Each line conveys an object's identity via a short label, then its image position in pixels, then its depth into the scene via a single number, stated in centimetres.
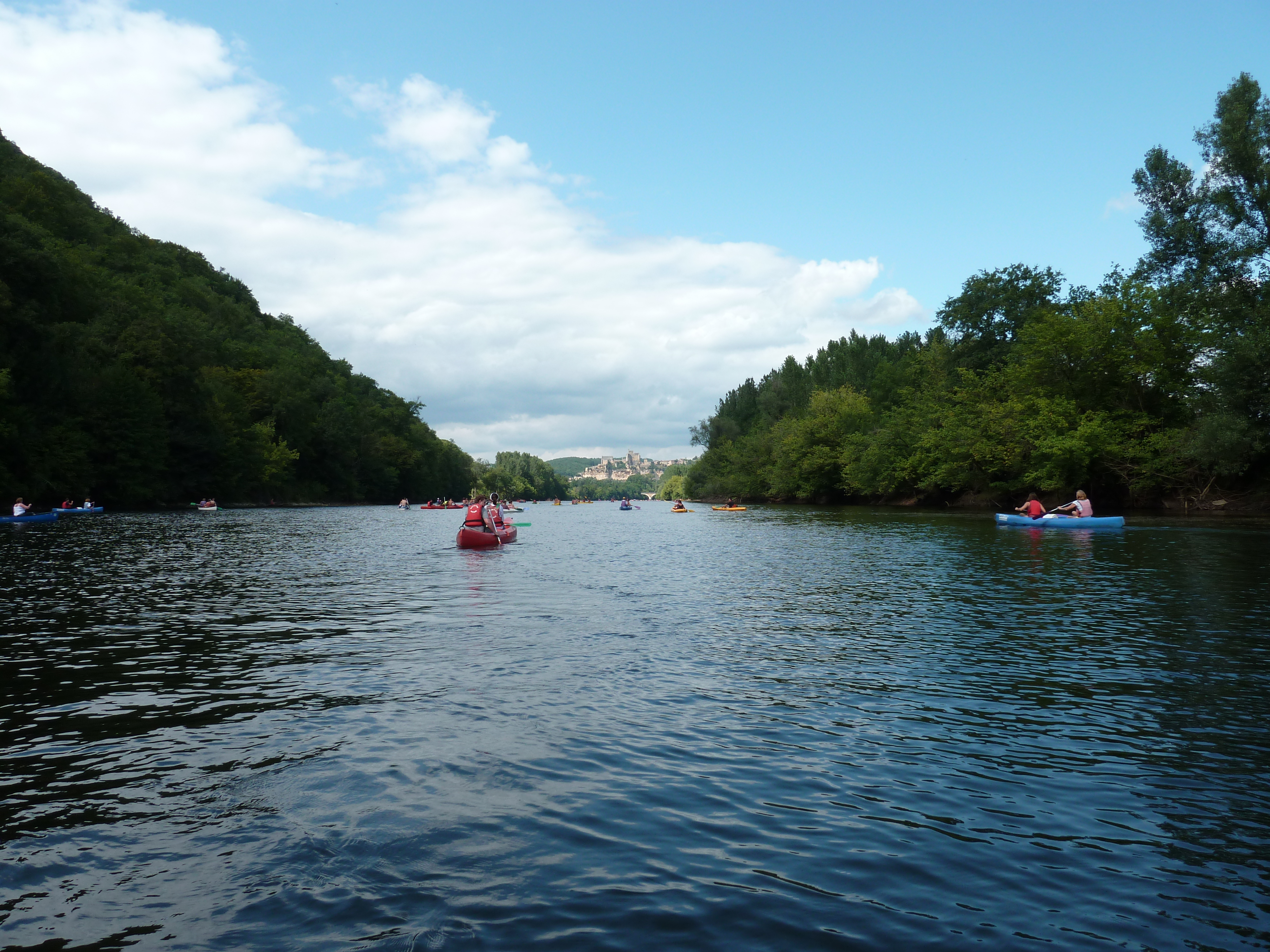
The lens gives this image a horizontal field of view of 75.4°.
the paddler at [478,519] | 3656
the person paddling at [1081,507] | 4466
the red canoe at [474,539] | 3562
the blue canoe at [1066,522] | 4241
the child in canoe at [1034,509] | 4656
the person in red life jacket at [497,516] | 3925
